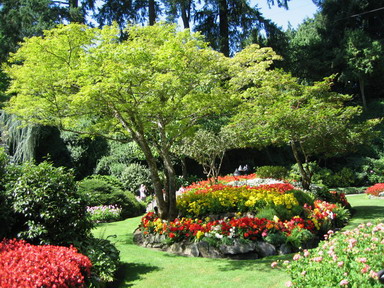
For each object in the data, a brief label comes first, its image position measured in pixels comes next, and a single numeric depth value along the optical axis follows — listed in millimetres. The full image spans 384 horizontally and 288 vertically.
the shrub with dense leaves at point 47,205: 4996
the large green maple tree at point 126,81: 6383
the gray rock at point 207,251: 6668
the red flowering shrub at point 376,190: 14894
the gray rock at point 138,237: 7973
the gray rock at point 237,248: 6598
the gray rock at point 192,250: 6796
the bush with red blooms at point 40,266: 3504
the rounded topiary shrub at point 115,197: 12219
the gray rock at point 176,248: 7020
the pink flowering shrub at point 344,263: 3055
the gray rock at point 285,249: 6695
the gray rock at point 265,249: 6684
